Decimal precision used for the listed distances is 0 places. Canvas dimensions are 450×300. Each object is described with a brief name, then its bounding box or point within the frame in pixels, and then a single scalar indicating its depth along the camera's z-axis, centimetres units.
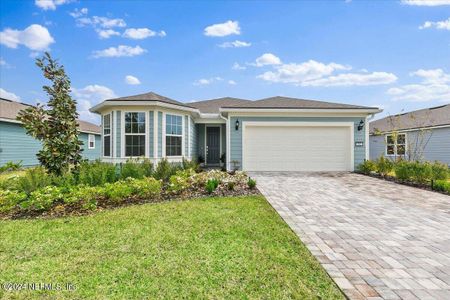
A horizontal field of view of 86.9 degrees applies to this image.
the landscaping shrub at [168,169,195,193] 661
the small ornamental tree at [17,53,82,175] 682
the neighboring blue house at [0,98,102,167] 1371
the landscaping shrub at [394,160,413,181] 869
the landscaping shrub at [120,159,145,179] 745
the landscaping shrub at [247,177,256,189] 697
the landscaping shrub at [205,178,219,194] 648
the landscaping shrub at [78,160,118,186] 667
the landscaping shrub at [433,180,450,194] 692
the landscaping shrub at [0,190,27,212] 509
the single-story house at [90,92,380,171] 1104
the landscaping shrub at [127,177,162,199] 613
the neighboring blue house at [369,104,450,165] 1420
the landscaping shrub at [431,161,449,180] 791
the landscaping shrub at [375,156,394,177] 1004
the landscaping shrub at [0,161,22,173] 1245
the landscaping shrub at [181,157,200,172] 997
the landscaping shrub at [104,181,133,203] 565
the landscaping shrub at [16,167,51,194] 602
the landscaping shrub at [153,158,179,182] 823
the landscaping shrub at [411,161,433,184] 805
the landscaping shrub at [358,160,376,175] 1055
